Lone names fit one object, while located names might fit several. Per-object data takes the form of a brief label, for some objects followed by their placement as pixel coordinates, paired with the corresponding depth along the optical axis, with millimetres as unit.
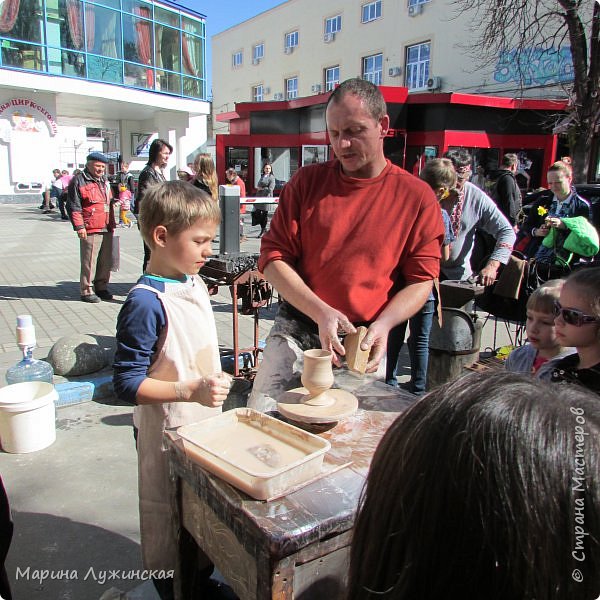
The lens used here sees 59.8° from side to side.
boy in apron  1734
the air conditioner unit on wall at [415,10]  23453
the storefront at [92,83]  18641
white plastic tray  1264
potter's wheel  1586
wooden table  1174
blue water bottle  3374
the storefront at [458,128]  13852
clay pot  1649
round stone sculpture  4234
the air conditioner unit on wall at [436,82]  22438
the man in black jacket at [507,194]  6723
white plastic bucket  3018
